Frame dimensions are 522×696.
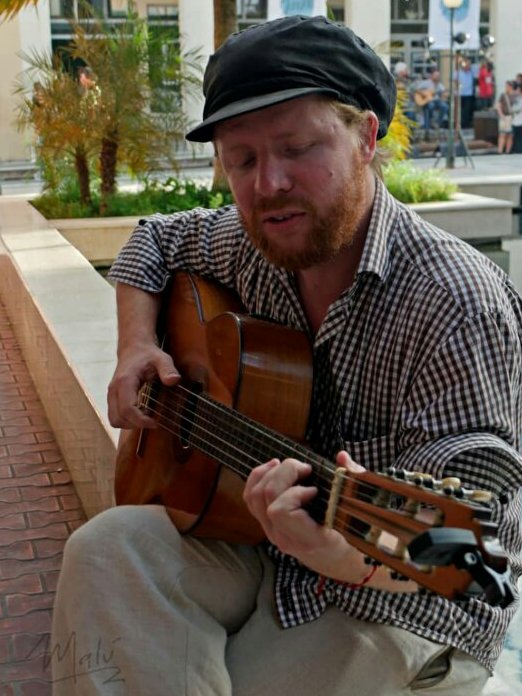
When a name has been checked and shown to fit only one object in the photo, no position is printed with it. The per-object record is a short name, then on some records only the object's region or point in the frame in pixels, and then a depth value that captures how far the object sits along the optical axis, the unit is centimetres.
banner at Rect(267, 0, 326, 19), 1288
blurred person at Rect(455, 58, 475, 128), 2431
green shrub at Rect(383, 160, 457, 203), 1030
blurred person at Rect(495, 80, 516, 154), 2233
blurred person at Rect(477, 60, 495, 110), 2473
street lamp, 1789
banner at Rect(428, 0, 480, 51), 1841
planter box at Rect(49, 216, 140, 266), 866
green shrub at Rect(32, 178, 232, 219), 944
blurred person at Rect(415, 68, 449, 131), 2258
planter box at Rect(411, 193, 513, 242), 971
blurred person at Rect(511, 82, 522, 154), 2241
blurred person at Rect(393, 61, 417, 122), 2258
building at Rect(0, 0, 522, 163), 2150
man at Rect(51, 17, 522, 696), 179
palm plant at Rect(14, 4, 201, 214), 926
